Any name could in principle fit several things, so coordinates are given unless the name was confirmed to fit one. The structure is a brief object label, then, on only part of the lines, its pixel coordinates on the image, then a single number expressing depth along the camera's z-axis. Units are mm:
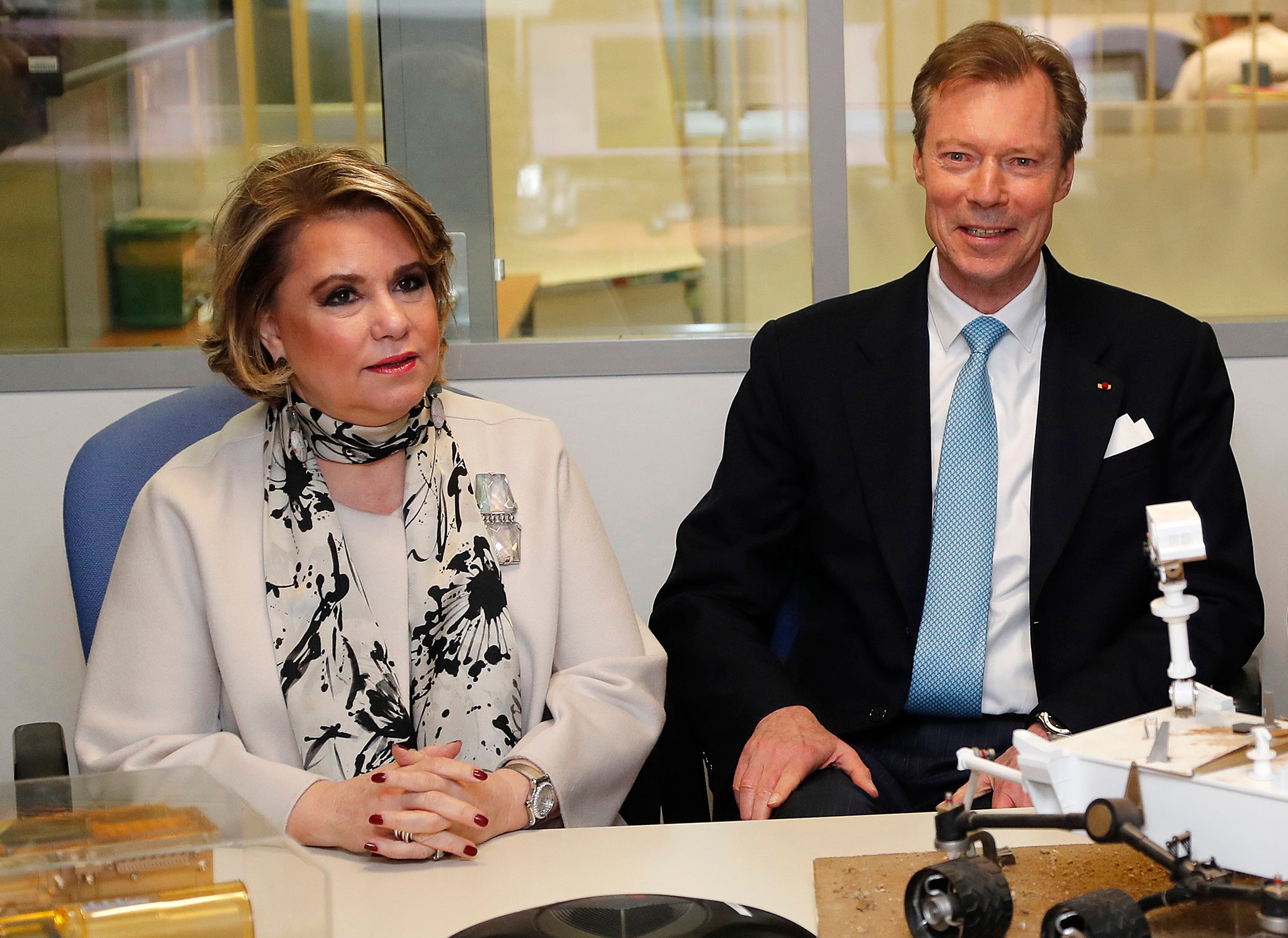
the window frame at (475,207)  2891
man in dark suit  2059
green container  2932
